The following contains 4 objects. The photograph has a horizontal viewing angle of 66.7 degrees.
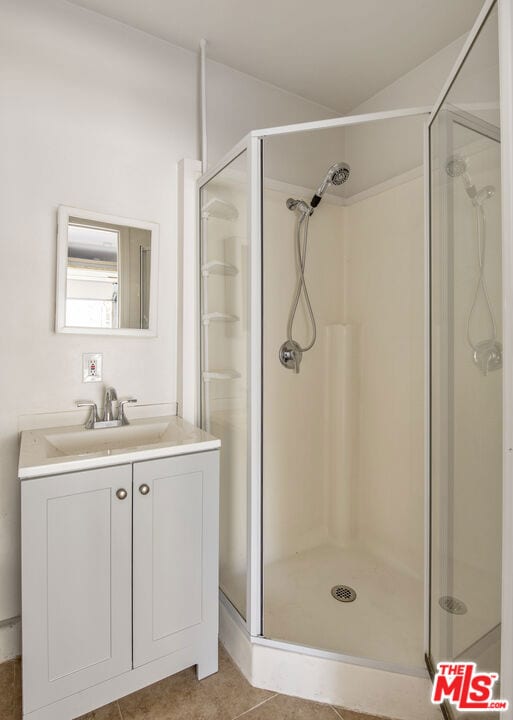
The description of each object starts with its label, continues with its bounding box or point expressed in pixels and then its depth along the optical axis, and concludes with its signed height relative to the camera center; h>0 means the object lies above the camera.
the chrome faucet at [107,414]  1.65 -0.23
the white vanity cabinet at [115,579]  1.19 -0.73
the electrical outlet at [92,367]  1.69 -0.03
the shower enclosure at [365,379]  1.00 -0.07
